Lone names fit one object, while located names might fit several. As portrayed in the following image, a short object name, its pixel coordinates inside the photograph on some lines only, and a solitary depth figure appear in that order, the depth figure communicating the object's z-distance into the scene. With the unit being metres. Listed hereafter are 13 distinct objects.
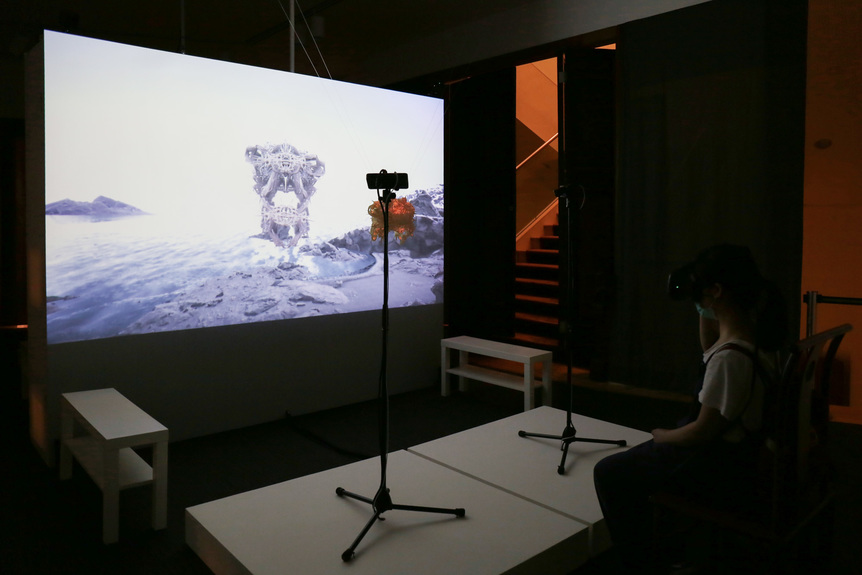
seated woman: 1.67
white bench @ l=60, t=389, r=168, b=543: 2.34
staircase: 5.95
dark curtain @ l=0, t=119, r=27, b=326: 6.02
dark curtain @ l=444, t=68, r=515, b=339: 5.62
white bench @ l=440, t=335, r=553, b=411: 3.96
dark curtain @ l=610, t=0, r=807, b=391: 3.73
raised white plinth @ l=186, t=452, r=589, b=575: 1.85
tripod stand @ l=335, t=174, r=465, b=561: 1.97
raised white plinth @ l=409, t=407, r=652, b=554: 2.27
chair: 1.55
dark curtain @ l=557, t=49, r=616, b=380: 4.79
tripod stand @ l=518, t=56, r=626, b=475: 2.64
